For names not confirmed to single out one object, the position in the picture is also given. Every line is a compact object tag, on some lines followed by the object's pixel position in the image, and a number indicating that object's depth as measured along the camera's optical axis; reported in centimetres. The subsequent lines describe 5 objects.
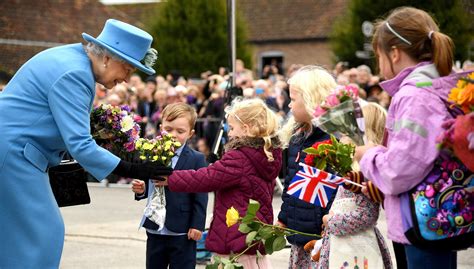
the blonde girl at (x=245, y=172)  1011
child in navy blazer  1069
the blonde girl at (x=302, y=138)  1013
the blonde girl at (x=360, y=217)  929
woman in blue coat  842
